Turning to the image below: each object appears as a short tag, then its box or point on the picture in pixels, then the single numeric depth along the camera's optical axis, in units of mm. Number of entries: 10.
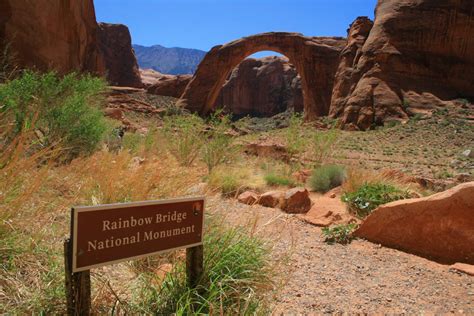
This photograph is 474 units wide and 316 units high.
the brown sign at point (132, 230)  1498
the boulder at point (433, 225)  3832
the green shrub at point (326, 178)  7219
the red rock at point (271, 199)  5715
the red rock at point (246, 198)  5530
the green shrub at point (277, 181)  7307
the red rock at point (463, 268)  3423
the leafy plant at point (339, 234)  4297
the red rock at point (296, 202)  5500
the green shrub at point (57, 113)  5625
